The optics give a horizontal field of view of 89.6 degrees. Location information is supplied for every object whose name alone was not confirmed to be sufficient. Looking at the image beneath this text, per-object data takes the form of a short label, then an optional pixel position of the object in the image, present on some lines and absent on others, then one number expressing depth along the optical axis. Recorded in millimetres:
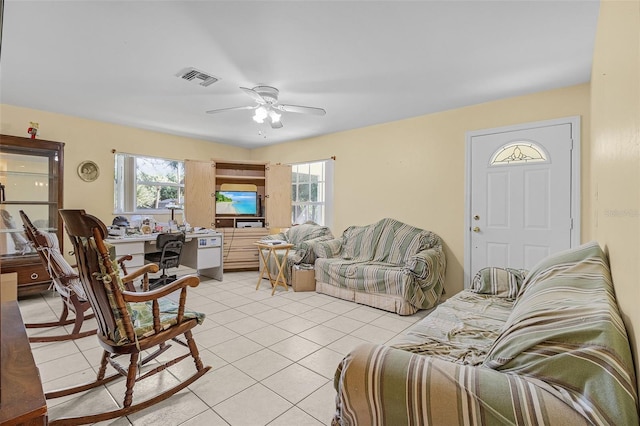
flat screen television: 5871
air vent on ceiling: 2943
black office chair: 4184
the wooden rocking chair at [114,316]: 1731
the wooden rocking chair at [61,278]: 2615
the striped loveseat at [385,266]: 3617
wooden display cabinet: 3758
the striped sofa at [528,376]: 918
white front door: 3328
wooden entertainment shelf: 5398
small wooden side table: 4523
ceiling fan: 3256
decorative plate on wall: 4574
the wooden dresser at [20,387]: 718
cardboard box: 4520
